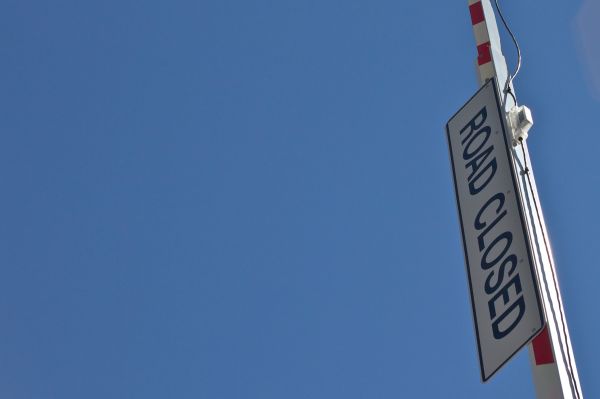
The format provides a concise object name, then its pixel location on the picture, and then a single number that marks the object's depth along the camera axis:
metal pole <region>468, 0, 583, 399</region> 2.54
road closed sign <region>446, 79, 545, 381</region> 2.50
